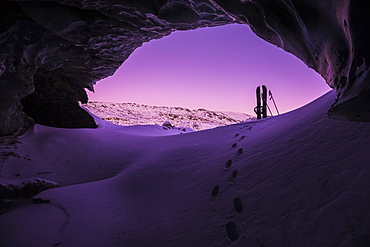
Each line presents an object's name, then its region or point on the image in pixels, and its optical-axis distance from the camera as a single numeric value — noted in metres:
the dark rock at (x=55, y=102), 7.90
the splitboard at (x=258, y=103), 11.65
